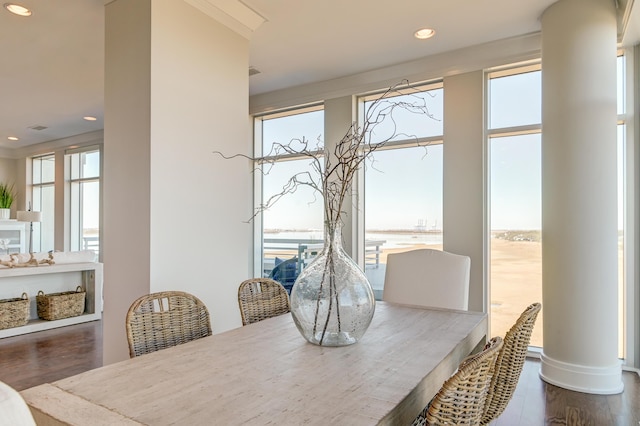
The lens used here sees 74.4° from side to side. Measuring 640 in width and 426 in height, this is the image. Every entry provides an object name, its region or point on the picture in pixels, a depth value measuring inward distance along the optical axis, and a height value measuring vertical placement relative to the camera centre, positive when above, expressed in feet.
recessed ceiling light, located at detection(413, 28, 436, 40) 11.88 +5.26
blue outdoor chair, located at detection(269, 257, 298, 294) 18.45 -2.39
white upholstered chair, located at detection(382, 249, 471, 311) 8.80 -1.35
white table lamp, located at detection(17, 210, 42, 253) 24.29 +0.03
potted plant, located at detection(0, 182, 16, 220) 26.17 +1.23
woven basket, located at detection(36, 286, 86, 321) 16.00 -3.41
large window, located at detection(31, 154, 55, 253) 28.09 +1.04
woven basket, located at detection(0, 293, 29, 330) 14.61 -3.38
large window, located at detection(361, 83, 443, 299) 14.61 +1.06
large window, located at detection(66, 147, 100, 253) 25.13 +1.12
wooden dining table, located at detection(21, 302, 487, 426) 3.46 -1.64
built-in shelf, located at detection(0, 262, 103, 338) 15.42 -2.69
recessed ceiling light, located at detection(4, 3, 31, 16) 10.18 +5.09
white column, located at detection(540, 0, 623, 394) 9.84 +0.42
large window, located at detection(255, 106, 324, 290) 17.92 +0.48
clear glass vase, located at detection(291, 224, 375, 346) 5.49 -1.15
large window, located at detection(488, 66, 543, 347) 12.78 +0.71
